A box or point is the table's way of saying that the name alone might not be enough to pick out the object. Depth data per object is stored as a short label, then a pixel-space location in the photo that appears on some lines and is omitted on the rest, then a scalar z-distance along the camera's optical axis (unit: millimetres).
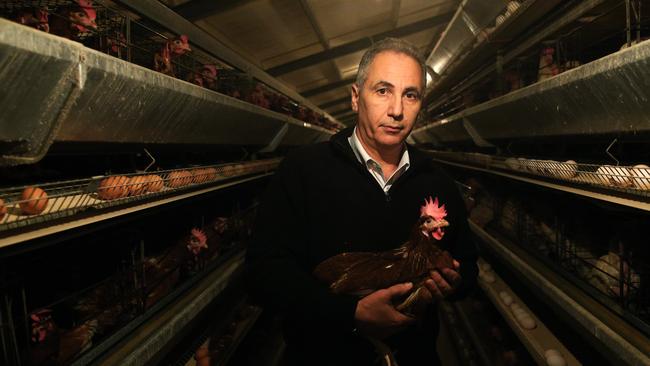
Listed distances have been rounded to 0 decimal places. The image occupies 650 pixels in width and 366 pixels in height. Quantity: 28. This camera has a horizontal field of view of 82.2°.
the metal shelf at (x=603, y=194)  1106
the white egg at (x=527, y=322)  2045
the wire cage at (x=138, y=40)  1188
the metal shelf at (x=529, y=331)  1797
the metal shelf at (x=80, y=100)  786
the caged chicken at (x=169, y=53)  1735
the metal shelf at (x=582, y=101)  1145
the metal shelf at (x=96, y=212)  844
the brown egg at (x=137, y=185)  1271
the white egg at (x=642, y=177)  1100
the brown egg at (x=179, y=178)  1604
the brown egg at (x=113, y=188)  1142
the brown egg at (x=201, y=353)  1911
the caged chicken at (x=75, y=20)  1219
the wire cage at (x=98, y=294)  1142
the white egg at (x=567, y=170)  1524
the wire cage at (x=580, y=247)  1408
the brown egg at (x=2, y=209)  803
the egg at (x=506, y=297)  2345
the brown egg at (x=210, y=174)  1963
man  1127
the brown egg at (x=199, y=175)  1812
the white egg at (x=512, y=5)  2676
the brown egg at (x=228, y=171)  2233
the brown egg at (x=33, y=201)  875
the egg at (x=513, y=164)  2151
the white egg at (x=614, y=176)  1191
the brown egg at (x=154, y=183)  1410
